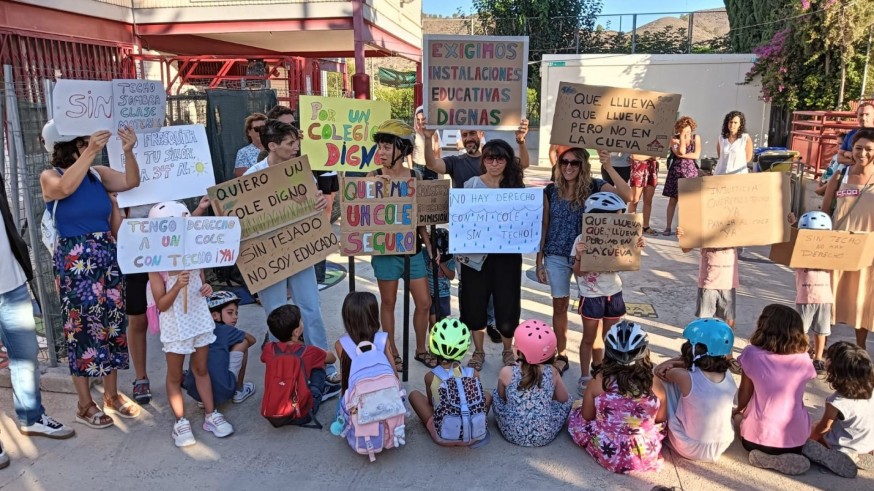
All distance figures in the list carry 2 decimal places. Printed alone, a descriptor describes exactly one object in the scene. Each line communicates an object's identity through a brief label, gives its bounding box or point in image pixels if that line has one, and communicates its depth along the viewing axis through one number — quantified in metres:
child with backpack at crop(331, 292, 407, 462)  3.79
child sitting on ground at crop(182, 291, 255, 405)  4.46
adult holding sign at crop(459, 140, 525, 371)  4.92
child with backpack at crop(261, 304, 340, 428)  4.18
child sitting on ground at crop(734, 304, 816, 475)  3.79
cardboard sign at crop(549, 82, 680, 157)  4.84
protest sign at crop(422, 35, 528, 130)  4.85
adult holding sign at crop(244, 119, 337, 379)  4.66
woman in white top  8.34
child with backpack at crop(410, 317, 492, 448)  3.89
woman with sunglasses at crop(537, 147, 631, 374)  4.77
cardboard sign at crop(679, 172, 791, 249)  4.85
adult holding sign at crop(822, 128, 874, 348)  4.96
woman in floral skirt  3.91
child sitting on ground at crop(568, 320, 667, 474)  3.69
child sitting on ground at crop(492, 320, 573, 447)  3.84
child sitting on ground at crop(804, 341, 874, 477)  3.67
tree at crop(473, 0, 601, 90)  25.62
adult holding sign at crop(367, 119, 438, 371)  4.78
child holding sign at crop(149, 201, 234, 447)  4.05
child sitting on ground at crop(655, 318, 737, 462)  3.77
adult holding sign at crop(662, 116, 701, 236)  8.96
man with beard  5.02
